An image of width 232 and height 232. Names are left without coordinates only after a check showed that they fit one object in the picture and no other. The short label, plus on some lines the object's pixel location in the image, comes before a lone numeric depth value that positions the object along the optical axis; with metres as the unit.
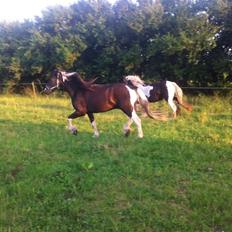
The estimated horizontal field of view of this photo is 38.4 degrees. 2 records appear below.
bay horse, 8.14
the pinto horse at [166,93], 10.97
